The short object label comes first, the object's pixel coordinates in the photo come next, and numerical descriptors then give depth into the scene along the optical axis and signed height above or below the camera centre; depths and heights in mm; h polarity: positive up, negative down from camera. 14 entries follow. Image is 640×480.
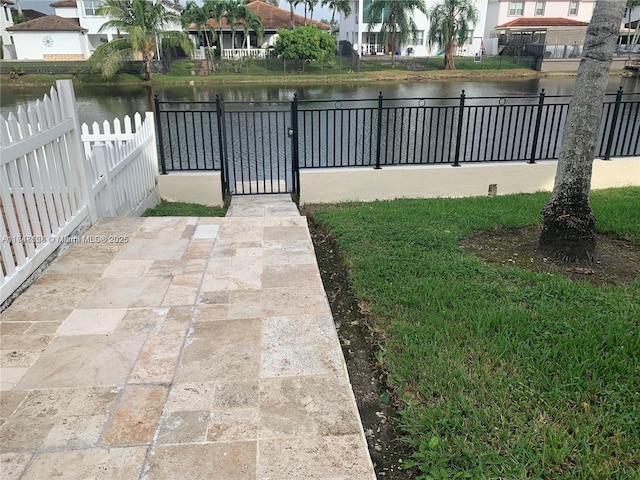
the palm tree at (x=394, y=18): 35094 +2359
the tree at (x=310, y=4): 44203 +4137
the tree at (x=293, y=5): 43094 +3987
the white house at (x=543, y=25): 37438 +2161
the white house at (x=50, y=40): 39094 +1018
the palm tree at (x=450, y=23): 34062 +1924
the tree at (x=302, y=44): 33031 +535
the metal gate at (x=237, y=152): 6895 -2043
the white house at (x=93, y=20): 40000 +2553
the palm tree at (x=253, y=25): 35562 +1925
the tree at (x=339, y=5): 42344 +3847
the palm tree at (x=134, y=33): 29094 +1141
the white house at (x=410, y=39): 39062 +1276
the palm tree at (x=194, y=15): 34438 +2516
